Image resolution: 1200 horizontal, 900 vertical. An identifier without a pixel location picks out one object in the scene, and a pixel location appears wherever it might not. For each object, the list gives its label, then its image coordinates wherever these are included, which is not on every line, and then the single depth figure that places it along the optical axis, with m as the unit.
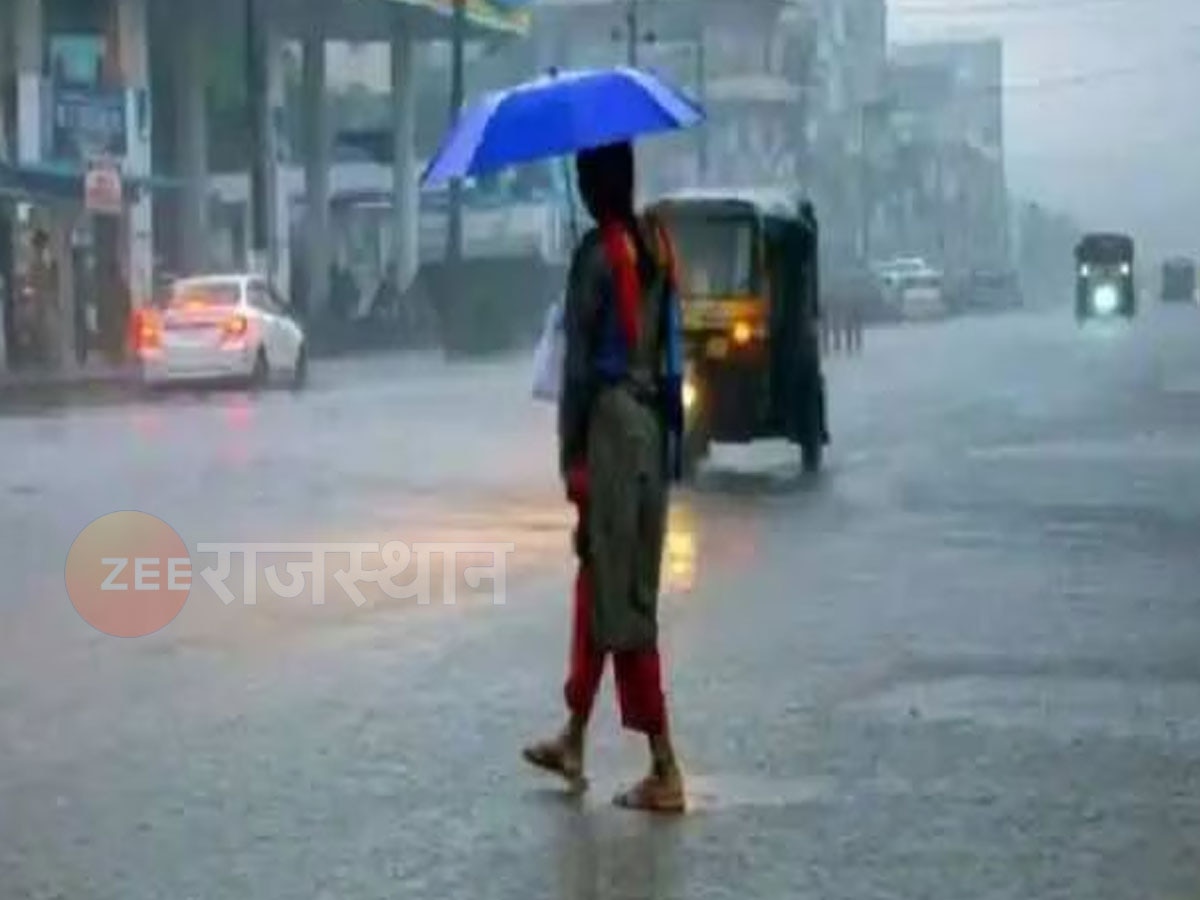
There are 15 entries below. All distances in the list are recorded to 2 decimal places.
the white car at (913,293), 99.56
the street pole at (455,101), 67.56
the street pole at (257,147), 58.75
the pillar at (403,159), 73.25
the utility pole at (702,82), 105.65
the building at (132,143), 50.84
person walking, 8.76
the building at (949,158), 161.12
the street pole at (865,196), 141.62
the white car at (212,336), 39.25
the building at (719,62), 113.00
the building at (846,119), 137.38
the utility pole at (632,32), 76.12
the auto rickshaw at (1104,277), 97.19
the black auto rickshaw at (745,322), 24.27
